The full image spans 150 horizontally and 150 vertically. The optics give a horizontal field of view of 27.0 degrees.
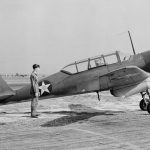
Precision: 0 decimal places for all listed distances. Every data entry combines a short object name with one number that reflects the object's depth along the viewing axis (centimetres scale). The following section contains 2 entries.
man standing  1109
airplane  1065
